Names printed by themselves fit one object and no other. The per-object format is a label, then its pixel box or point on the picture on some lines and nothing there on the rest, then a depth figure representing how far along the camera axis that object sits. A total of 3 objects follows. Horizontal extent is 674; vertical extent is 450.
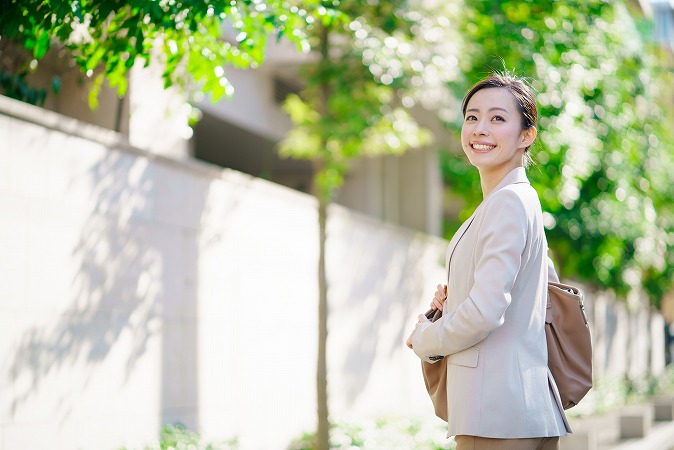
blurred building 9.84
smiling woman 2.99
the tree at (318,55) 5.17
